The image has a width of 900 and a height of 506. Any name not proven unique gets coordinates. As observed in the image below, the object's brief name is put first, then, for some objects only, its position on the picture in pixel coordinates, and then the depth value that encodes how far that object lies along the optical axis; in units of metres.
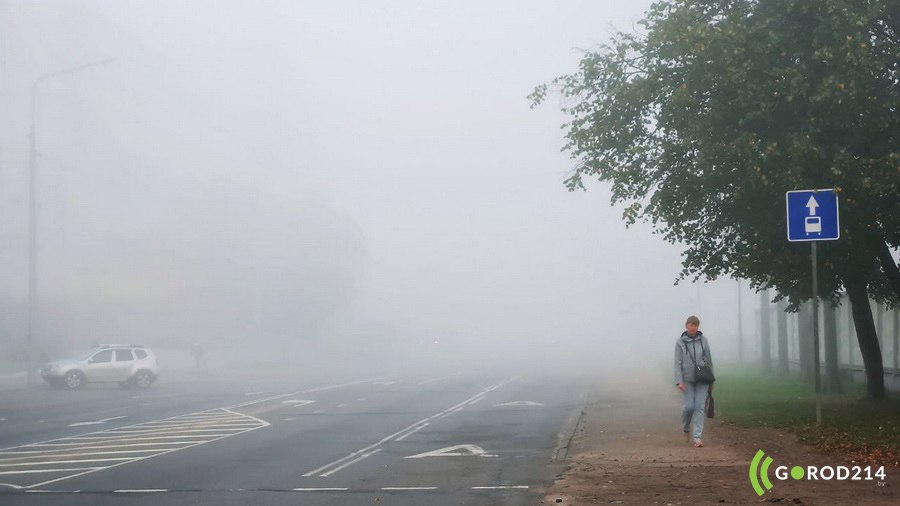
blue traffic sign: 17.53
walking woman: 17.86
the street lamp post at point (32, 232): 45.89
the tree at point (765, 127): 20.19
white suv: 45.94
